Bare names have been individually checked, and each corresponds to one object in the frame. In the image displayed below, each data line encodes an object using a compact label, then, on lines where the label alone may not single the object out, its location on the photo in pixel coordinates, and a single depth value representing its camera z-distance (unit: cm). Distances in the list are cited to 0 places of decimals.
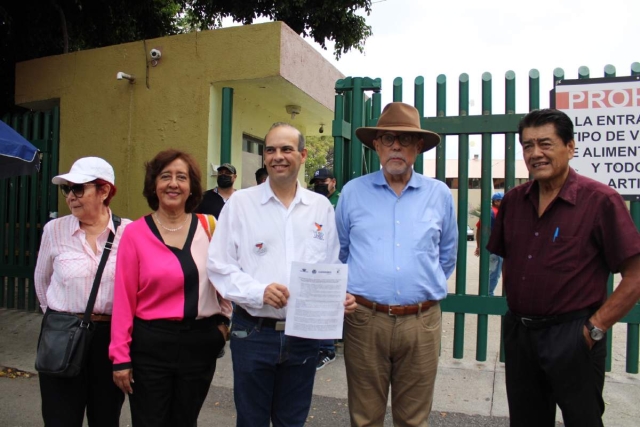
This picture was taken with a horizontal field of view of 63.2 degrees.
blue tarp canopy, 470
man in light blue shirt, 272
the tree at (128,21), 902
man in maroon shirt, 247
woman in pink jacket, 254
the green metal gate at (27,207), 704
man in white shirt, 251
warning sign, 437
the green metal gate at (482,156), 455
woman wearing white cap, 266
